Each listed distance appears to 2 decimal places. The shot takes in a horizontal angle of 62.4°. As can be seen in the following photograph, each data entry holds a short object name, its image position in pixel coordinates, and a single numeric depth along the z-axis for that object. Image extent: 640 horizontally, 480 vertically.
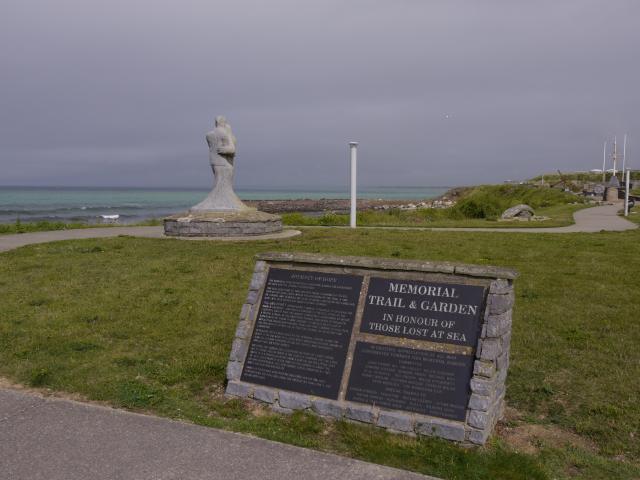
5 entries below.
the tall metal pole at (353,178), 20.33
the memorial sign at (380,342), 4.26
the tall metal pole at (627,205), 26.20
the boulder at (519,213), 26.02
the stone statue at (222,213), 15.91
